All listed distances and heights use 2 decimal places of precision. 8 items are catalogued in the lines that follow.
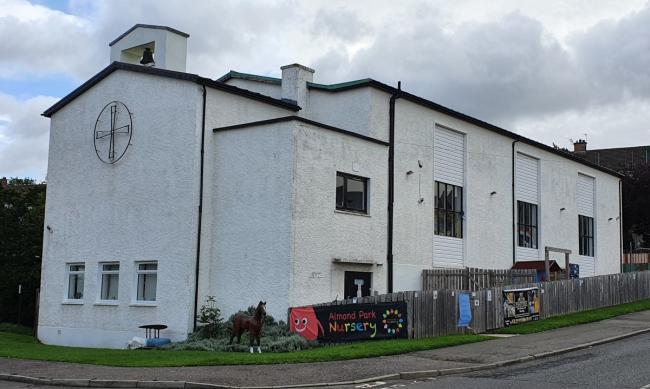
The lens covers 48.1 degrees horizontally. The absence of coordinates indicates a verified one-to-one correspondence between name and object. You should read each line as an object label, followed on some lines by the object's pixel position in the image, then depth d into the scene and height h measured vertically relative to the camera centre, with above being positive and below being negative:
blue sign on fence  21.60 -0.63
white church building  22.34 +3.10
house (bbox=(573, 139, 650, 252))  56.12 +6.84
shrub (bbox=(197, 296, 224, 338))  21.83 -1.10
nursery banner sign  20.14 -0.98
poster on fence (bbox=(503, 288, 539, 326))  23.73 -0.51
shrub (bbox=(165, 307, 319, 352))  19.38 -1.57
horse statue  19.11 -1.05
